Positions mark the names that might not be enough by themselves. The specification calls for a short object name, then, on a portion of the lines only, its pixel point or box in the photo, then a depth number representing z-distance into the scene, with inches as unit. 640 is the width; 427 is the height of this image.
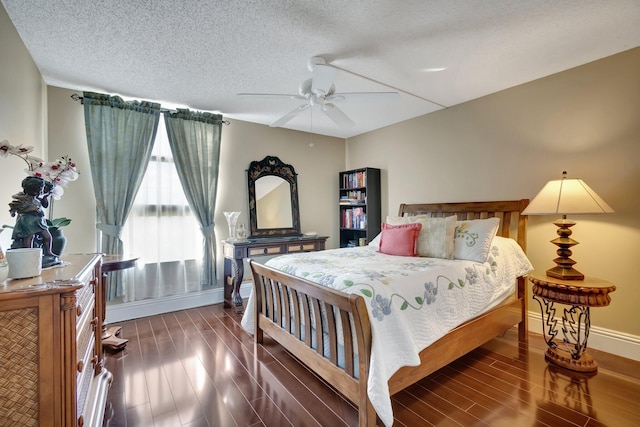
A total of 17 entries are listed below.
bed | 63.1
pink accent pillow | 111.4
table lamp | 87.3
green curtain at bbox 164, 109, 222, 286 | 142.3
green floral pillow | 100.7
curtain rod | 121.2
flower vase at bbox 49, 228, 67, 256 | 67.4
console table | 140.8
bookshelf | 177.8
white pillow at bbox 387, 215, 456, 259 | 105.8
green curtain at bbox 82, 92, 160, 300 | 123.3
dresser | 40.8
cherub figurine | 53.1
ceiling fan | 86.0
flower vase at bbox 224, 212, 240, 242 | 152.6
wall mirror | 165.9
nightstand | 84.3
